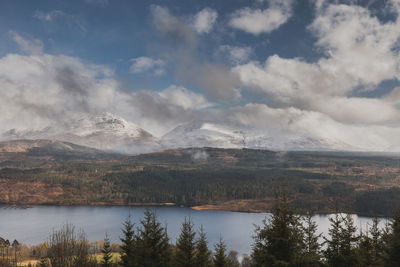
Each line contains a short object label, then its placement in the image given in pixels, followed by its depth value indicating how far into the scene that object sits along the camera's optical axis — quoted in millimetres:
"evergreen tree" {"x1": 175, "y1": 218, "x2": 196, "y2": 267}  30773
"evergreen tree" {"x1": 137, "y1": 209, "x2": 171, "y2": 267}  32438
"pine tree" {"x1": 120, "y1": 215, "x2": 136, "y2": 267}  35959
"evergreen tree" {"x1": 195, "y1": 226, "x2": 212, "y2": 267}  31952
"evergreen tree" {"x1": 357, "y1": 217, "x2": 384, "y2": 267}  26672
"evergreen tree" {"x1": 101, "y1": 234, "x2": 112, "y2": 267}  41500
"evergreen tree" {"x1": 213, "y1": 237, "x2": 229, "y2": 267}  32156
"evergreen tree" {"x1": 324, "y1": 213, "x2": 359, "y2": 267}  26547
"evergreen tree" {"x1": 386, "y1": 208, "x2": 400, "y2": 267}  29031
